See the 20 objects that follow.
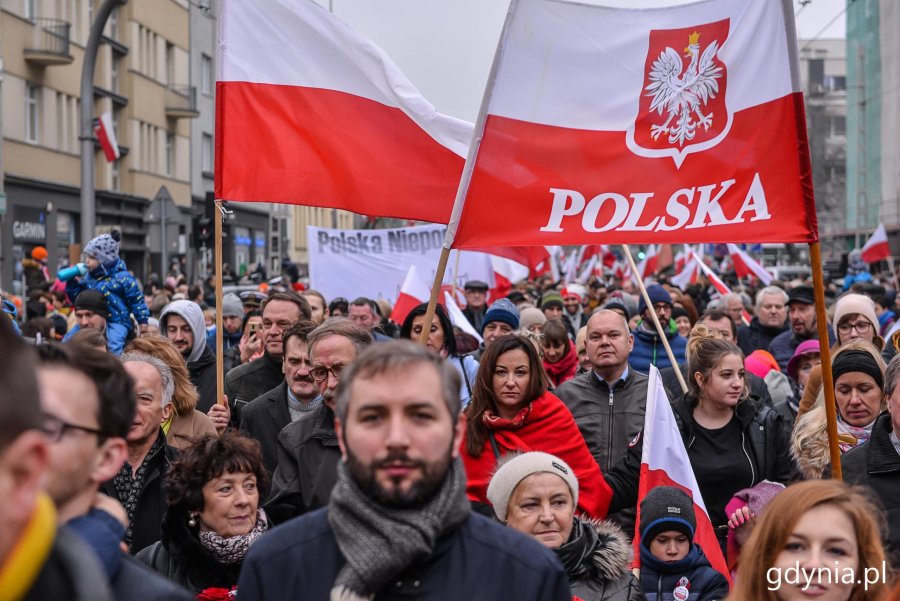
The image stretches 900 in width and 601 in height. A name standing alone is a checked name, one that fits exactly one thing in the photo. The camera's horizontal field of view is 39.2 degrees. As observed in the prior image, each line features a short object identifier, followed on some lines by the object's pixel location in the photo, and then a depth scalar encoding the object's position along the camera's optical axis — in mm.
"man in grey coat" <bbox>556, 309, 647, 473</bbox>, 6699
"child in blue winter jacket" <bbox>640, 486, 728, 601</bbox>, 4969
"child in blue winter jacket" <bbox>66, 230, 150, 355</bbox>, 9828
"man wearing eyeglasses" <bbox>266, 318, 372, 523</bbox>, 5051
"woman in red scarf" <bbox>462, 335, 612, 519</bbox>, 5781
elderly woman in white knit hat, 4414
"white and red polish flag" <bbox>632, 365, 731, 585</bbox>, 5801
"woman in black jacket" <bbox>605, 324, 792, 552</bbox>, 6258
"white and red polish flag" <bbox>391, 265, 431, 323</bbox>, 12352
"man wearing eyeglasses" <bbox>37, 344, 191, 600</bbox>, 2521
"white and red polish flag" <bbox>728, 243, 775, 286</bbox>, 18609
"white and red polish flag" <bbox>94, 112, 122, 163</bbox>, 31203
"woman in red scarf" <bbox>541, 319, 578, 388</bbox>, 9219
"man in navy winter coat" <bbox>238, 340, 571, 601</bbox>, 2736
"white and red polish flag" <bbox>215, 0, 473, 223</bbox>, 7062
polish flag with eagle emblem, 5750
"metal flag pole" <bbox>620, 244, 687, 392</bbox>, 8000
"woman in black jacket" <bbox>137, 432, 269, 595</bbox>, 4586
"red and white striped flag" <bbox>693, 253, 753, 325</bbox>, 14362
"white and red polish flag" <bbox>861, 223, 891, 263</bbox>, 22766
